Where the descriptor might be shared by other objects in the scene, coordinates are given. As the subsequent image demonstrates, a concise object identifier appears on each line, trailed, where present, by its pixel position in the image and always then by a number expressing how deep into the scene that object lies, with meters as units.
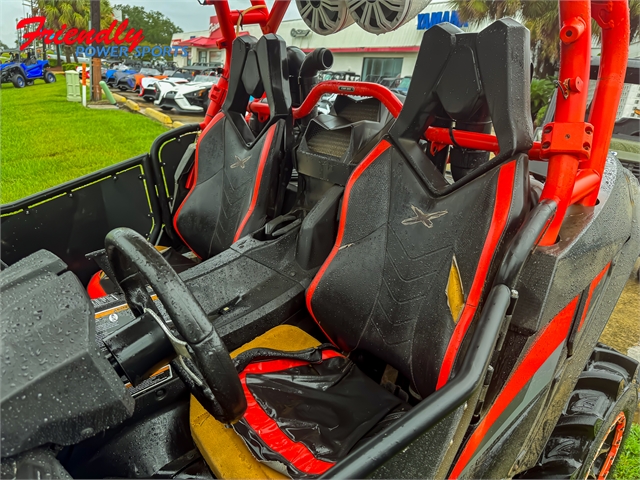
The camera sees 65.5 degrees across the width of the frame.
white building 9.12
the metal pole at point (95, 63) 11.36
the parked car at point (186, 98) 10.38
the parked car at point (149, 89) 12.21
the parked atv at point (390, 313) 0.82
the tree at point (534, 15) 7.35
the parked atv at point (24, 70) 16.97
